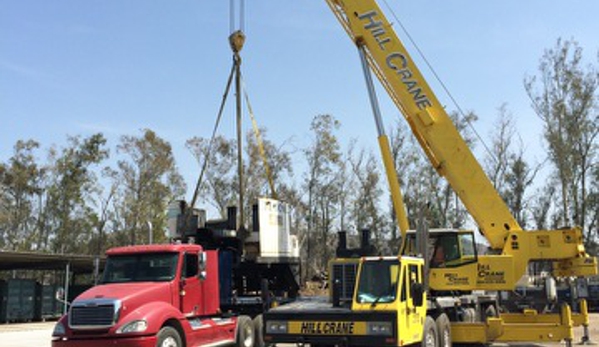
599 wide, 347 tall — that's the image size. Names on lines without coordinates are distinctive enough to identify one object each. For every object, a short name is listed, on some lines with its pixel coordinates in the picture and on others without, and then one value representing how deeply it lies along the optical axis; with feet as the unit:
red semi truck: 36.30
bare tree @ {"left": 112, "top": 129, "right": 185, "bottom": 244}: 182.19
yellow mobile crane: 33.40
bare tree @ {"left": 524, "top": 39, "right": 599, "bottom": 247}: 136.87
